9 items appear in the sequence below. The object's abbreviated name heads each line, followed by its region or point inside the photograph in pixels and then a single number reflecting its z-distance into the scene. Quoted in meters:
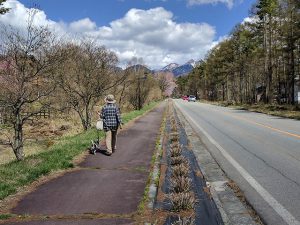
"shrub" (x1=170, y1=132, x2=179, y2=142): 9.22
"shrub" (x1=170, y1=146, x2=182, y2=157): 6.87
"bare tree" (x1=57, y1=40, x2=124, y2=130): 13.60
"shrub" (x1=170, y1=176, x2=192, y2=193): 4.43
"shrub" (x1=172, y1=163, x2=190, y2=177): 5.16
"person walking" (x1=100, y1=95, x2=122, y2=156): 7.32
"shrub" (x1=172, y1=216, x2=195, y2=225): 3.29
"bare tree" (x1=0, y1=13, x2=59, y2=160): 7.55
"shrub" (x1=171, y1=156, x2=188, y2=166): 6.10
